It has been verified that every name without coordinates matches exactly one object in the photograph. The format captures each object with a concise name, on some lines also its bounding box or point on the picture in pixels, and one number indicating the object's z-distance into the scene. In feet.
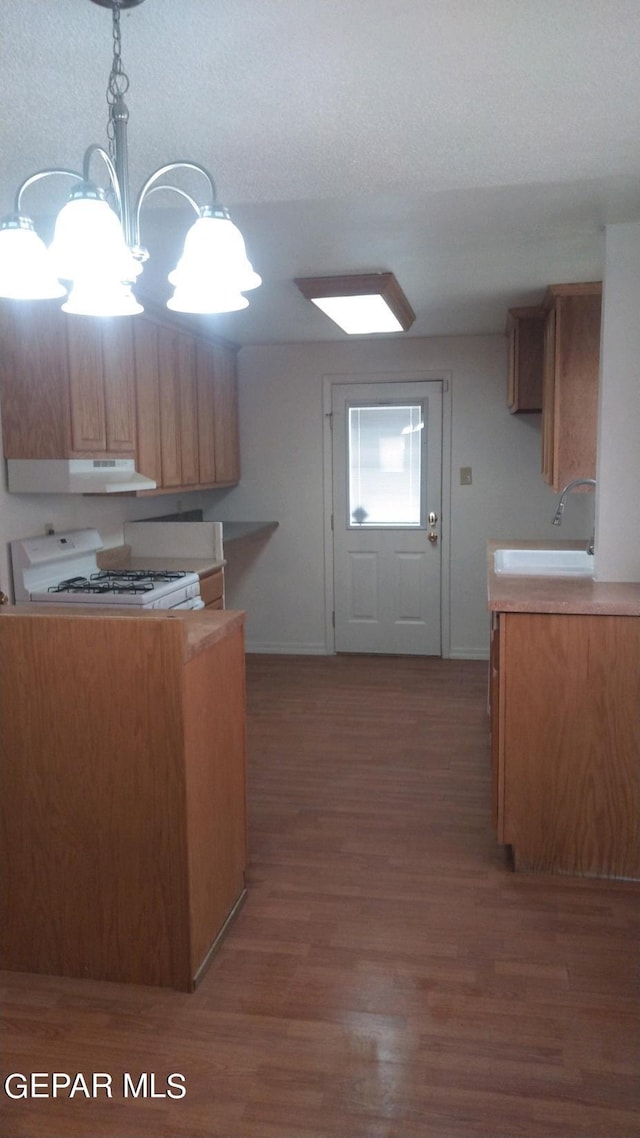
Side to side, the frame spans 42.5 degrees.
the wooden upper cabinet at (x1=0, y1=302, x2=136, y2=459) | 10.80
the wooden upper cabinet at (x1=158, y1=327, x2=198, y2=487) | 14.30
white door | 18.43
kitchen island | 7.02
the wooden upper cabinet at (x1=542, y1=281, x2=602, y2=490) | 12.18
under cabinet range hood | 11.02
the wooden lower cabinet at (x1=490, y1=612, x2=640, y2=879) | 8.92
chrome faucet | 11.85
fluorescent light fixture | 12.03
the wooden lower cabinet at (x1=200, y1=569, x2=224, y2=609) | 14.64
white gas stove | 11.57
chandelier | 4.95
